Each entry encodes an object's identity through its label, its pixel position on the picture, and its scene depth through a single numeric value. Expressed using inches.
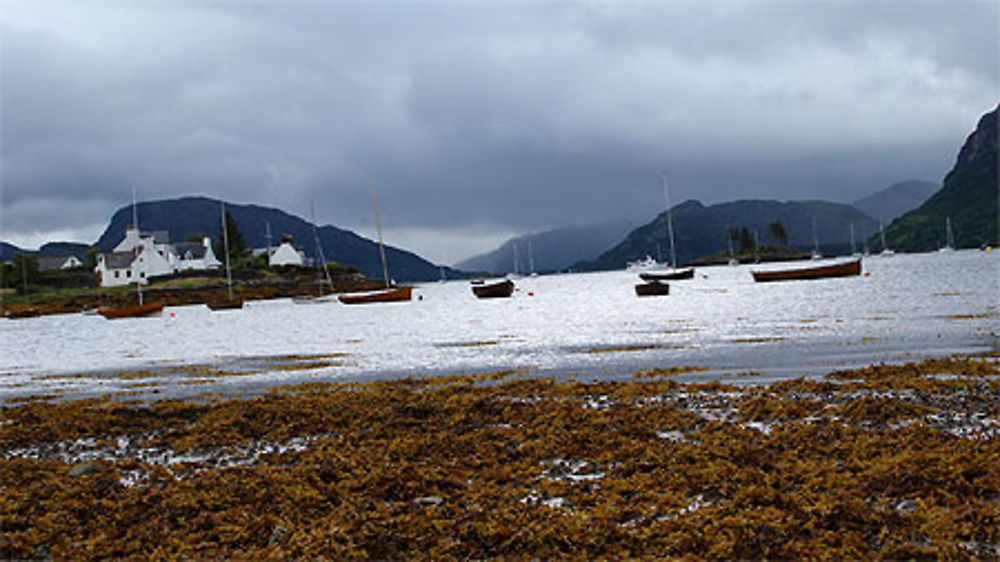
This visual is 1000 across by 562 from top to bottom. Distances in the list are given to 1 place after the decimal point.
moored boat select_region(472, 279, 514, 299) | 4190.5
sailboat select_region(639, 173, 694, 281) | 4936.0
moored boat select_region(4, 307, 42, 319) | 4079.7
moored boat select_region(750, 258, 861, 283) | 3745.1
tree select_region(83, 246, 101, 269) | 6337.6
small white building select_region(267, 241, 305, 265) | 6973.4
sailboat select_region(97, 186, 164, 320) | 3348.9
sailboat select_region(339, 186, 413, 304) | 3747.5
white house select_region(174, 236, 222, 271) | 6643.7
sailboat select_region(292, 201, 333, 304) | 4384.8
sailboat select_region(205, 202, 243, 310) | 3857.8
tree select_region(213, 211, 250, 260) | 6559.1
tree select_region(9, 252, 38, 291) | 4880.7
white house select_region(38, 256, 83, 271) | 6889.8
